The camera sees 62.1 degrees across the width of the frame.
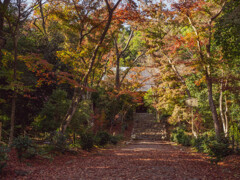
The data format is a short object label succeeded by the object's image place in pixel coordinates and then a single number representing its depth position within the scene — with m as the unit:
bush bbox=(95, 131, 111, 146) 10.77
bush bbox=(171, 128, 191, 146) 12.35
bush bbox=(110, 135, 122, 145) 12.56
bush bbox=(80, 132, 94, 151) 8.66
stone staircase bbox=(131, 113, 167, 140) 18.11
